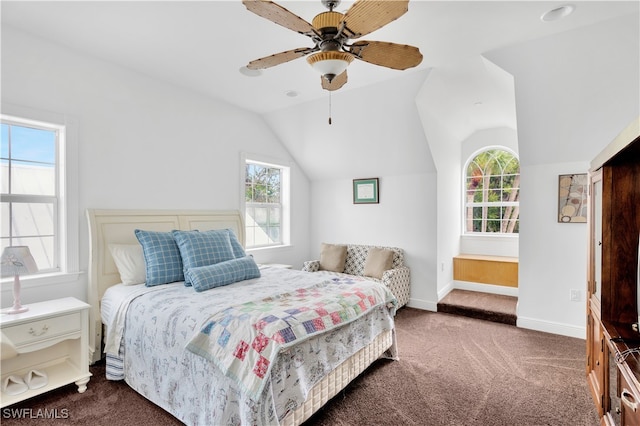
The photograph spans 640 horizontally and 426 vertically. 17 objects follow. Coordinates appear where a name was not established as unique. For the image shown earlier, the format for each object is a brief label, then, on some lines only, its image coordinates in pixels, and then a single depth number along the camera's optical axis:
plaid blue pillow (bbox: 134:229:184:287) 2.74
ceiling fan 1.53
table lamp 2.18
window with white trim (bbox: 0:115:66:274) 2.59
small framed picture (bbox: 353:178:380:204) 4.89
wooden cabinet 1.69
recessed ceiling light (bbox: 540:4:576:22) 2.25
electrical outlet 3.42
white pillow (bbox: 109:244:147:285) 2.81
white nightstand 2.14
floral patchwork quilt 1.71
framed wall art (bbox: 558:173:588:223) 3.37
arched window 5.09
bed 1.76
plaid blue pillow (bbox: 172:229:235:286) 2.84
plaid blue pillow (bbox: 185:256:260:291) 2.60
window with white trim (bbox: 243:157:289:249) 4.69
